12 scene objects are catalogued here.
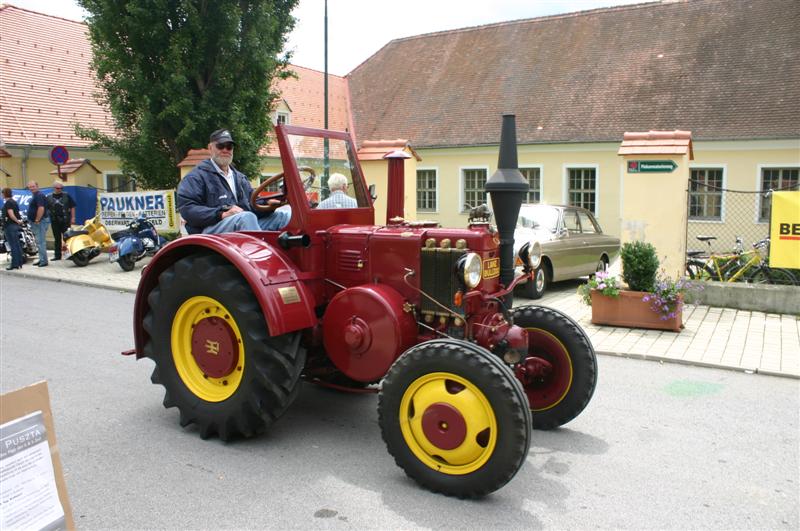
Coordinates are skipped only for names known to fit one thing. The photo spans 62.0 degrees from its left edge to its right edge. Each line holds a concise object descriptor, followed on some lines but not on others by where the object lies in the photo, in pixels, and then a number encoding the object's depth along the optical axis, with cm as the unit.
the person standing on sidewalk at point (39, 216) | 1456
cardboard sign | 191
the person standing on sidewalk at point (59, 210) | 1524
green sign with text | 930
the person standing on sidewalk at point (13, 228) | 1414
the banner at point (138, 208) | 1459
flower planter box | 795
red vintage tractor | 349
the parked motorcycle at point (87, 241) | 1451
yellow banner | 881
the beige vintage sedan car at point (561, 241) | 1060
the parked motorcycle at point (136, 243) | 1369
